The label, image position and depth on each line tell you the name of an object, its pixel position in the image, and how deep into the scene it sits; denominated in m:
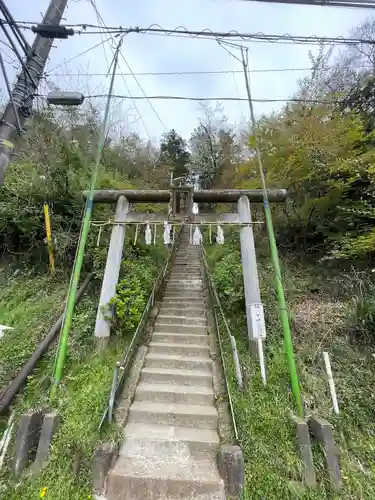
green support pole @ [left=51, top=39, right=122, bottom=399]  4.51
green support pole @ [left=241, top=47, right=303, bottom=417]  4.13
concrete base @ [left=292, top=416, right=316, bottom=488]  3.59
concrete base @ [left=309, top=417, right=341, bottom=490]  3.60
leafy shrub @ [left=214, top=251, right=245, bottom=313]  7.12
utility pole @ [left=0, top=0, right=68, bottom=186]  3.51
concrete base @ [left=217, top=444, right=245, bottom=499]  3.46
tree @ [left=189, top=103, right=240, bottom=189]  21.45
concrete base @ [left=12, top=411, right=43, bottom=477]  3.82
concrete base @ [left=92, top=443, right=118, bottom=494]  3.52
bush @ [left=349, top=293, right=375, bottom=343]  5.51
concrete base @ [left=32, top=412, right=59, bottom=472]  3.82
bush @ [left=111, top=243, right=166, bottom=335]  6.28
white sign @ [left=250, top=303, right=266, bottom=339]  5.31
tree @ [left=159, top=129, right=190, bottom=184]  25.66
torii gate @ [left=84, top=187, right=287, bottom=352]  6.71
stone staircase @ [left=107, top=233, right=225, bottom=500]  3.54
